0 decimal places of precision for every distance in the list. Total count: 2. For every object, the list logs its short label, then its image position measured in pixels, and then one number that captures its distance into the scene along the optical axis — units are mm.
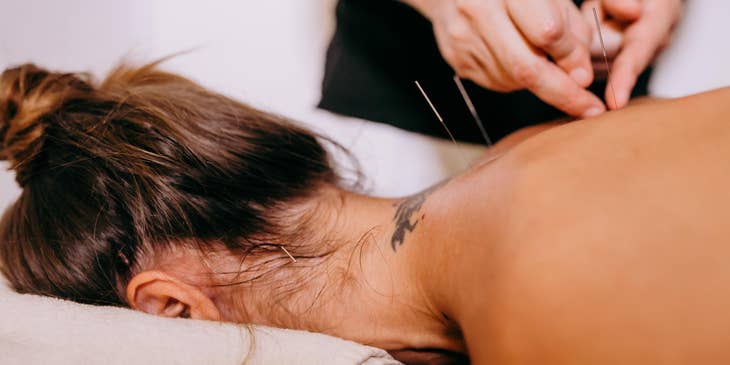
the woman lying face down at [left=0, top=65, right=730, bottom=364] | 497
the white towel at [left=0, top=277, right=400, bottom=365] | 700
